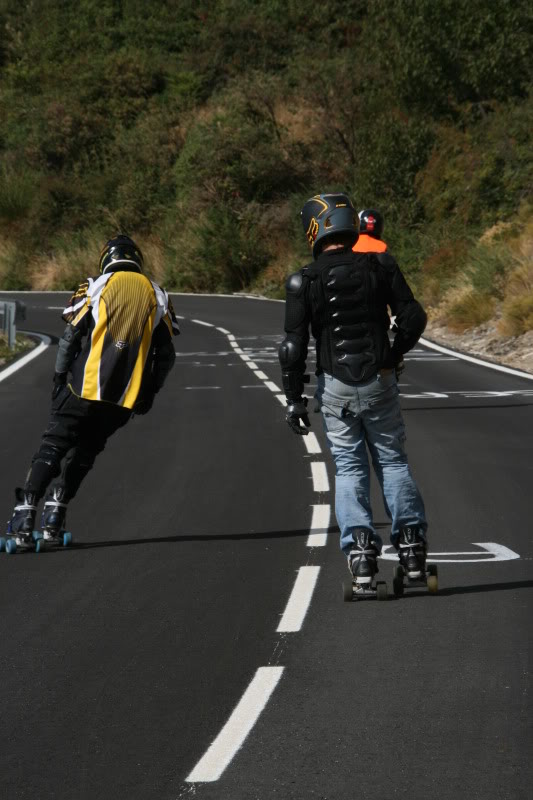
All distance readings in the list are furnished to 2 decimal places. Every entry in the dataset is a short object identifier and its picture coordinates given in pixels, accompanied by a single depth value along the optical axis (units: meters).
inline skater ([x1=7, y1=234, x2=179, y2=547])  16.87
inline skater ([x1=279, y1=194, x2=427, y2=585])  14.25
